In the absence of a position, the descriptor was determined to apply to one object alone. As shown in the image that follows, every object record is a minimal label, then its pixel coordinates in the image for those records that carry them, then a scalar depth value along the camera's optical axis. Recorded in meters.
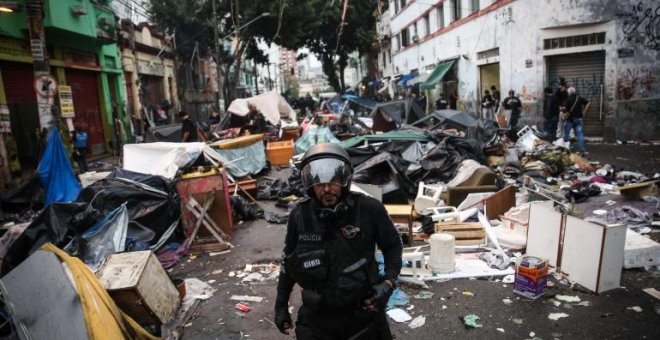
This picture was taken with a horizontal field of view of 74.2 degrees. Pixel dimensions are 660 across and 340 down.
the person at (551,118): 12.04
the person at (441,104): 18.86
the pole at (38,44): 8.22
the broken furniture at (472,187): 6.96
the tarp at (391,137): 9.60
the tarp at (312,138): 12.73
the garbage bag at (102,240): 5.12
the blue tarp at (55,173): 8.49
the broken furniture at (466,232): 5.71
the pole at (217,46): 21.56
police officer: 2.13
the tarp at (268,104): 17.34
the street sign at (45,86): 8.18
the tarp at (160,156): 8.10
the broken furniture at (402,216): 6.24
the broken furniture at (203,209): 6.27
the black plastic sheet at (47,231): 4.87
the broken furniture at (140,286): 3.65
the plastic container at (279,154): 12.70
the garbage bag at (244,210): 7.56
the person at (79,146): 11.84
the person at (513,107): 14.09
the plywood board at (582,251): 4.17
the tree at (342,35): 34.79
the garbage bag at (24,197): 8.37
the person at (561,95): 11.76
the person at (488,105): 16.52
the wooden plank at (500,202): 6.33
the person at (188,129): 11.61
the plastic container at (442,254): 4.88
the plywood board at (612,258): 4.09
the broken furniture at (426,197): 6.80
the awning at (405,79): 28.33
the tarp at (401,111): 15.12
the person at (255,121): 15.83
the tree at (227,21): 24.72
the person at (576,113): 11.03
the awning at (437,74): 21.89
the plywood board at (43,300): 3.16
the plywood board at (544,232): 4.69
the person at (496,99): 16.08
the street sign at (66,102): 9.23
